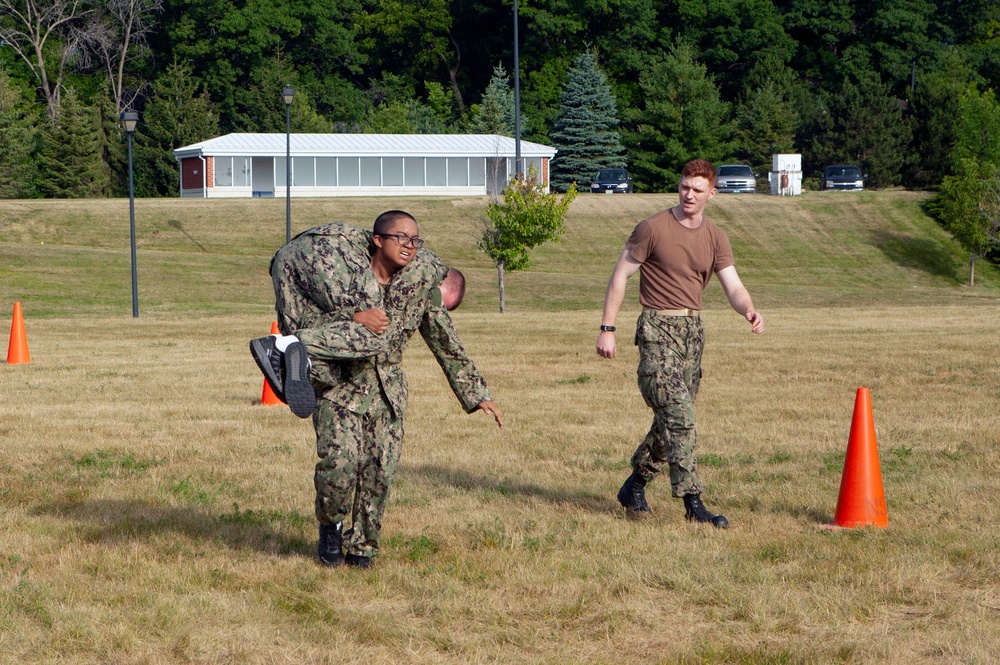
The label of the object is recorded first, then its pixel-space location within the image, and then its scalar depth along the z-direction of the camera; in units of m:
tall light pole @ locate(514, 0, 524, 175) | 55.54
